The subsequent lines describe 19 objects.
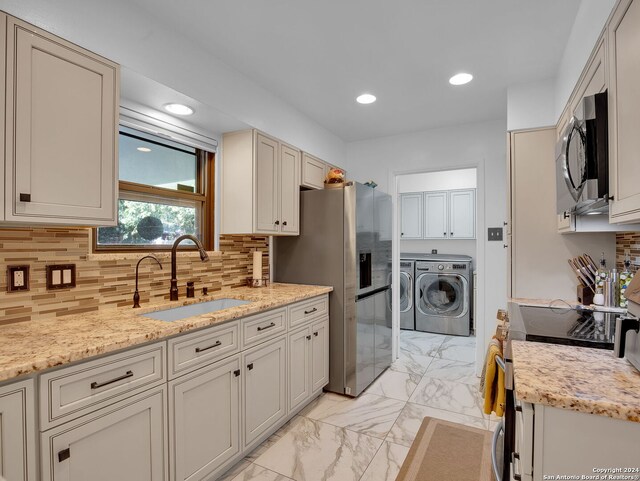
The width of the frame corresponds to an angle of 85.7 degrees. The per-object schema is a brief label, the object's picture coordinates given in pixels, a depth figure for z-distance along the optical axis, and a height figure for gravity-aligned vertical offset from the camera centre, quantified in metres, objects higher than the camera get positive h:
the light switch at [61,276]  1.61 -0.16
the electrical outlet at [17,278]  1.48 -0.16
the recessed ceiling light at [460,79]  2.42 +1.17
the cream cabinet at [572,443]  0.85 -0.51
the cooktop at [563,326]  1.34 -0.38
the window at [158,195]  2.06 +0.32
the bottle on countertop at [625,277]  1.88 -0.19
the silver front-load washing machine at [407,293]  4.81 -0.71
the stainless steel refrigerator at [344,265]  2.81 -0.20
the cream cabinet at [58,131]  1.28 +0.45
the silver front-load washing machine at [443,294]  4.52 -0.71
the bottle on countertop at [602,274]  2.00 -0.19
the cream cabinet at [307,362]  2.38 -0.90
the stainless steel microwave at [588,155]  1.20 +0.32
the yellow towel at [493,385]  1.66 -0.71
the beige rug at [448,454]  1.87 -1.26
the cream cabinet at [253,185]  2.51 +0.43
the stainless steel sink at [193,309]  1.98 -0.42
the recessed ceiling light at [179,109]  2.11 +0.83
